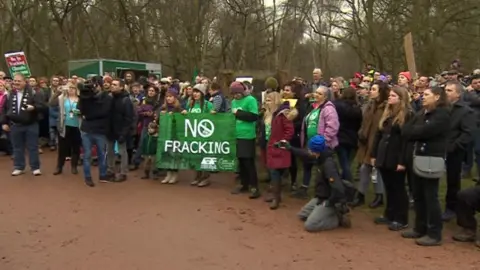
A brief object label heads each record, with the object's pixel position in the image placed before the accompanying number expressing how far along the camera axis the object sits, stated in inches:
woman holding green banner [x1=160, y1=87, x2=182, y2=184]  413.7
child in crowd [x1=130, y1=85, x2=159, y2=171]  446.6
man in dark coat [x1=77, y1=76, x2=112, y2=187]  397.7
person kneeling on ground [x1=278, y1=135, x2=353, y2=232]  282.8
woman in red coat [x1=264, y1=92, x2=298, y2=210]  336.8
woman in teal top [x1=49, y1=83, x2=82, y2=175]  438.6
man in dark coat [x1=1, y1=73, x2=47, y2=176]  419.8
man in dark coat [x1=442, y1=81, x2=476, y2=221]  283.6
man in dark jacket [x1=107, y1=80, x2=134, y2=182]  409.7
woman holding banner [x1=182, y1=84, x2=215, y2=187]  411.2
